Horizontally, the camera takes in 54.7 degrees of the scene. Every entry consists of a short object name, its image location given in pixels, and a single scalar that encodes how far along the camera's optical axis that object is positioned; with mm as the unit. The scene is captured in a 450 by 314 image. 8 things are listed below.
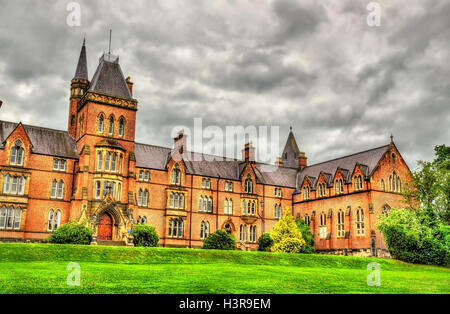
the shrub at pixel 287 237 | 50188
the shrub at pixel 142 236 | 46125
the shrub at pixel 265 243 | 55156
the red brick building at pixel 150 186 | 51094
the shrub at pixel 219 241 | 48425
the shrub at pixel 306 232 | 62178
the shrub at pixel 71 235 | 40781
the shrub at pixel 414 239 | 46625
